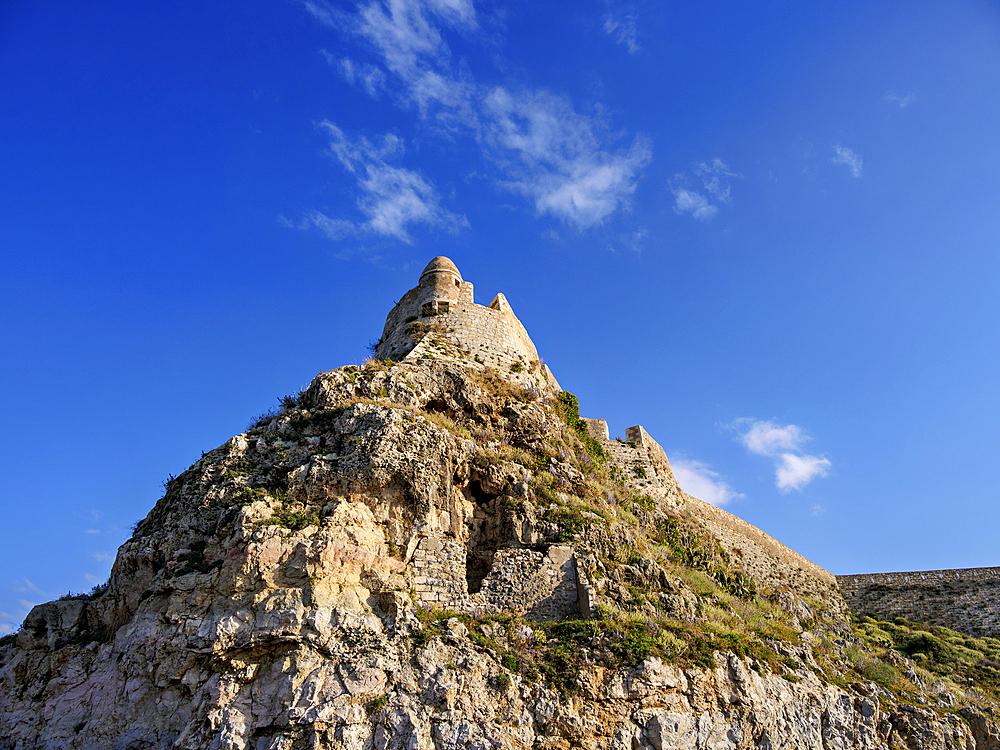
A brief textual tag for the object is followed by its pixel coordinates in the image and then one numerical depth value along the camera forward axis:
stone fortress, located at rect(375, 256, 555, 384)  21.75
